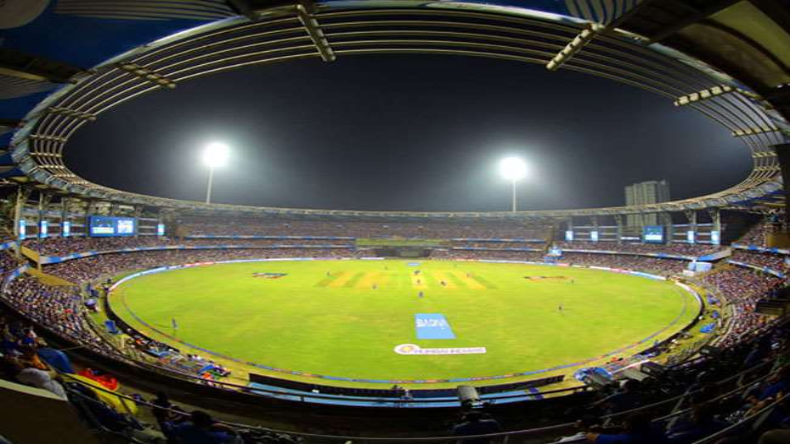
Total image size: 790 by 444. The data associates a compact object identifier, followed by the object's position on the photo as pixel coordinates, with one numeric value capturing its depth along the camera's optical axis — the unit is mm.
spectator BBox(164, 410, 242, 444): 4434
